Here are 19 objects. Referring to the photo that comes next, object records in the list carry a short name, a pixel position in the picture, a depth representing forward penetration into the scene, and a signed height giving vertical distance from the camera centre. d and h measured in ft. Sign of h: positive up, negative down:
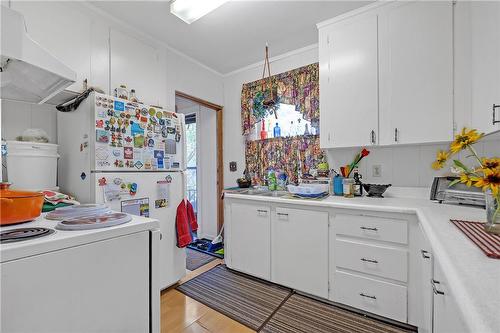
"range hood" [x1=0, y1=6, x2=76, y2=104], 3.03 +1.55
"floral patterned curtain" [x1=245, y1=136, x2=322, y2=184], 8.32 +0.35
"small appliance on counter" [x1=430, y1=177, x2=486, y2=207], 4.63 -0.71
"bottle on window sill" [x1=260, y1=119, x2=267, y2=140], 9.53 +1.41
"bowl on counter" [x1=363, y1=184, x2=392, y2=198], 6.46 -0.78
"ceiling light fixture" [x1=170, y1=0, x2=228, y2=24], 5.74 +4.28
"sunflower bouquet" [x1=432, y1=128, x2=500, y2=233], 2.70 -0.21
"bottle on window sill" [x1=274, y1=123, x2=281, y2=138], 9.17 +1.39
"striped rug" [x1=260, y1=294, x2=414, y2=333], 5.02 -3.83
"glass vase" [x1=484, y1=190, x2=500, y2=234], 2.91 -0.70
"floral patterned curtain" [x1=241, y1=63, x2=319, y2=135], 8.11 +2.97
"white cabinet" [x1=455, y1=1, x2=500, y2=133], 3.79 +2.08
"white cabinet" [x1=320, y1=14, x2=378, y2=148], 6.28 +2.44
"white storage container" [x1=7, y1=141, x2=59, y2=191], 4.65 +0.01
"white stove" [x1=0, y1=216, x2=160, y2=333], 2.22 -1.37
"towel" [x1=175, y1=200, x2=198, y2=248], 6.79 -1.96
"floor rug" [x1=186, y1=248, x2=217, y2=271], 8.46 -3.97
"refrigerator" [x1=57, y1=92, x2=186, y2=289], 5.15 +0.11
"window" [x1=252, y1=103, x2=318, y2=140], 8.49 +1.64
